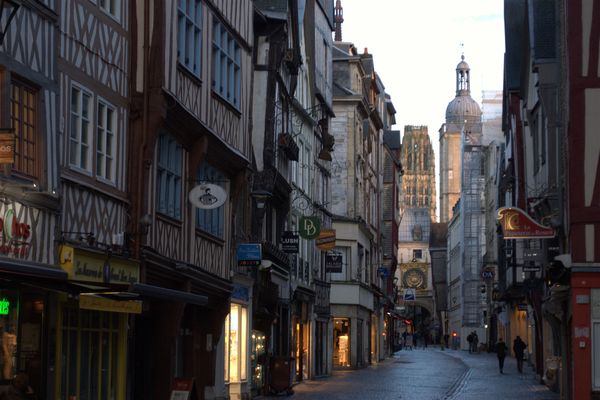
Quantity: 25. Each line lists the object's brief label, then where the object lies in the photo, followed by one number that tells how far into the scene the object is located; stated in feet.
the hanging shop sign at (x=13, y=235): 53.16
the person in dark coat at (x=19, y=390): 53.42
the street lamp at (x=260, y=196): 98.18
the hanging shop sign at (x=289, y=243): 115.34
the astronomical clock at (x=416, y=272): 573.33
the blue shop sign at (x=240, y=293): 97.04
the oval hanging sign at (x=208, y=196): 76.07
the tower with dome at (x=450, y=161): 618.44
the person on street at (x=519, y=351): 156.04
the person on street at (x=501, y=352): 159.38
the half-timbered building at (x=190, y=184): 70.90
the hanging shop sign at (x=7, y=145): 47.65
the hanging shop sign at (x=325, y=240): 125.18
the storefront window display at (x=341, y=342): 180.75
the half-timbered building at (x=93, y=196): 60.64
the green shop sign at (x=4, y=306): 55.16
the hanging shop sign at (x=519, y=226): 93.04
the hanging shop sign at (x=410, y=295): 316.66
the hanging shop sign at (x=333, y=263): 147.43
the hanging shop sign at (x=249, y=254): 95.81
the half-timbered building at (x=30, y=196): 53.42
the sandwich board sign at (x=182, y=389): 62.54
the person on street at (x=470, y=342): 282.44
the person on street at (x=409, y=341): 386.77
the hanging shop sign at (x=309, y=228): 117.70
